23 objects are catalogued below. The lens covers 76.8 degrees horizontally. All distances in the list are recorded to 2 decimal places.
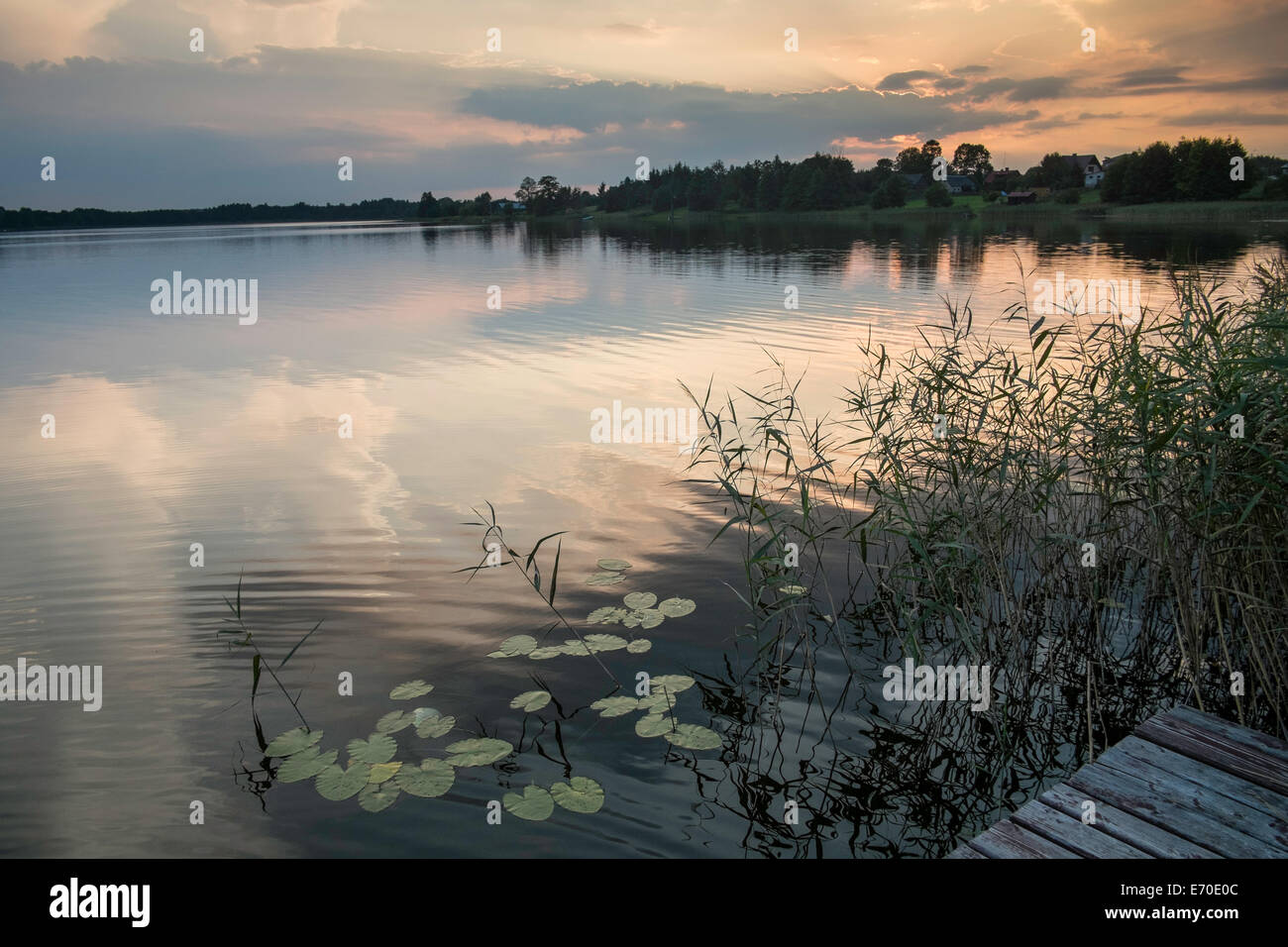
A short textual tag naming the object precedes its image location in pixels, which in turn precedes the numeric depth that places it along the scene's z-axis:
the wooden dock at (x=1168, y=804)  4.00
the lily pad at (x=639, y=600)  7.65
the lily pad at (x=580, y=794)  5.06
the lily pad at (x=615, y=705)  6.05
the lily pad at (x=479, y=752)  5.43
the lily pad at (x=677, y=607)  7.51
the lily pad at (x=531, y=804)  4.97
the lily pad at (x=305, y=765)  5.34
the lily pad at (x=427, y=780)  5.14
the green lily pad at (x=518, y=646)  6.84
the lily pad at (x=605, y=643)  6.92
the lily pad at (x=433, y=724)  5.75
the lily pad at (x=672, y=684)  6.36
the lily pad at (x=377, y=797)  5.06
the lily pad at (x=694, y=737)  5.69
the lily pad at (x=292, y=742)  5.57
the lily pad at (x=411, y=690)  6.20
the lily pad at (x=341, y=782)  5.17
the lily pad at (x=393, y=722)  5.77
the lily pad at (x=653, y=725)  5.81
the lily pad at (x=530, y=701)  6.08
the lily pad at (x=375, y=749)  5.46
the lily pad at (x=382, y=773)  5.27
